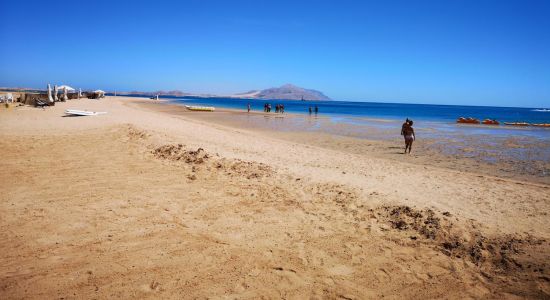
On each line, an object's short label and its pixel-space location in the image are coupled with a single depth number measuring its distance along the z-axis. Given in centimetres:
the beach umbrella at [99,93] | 5759
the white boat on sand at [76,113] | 2000
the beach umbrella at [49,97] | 2784
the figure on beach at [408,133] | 1466
